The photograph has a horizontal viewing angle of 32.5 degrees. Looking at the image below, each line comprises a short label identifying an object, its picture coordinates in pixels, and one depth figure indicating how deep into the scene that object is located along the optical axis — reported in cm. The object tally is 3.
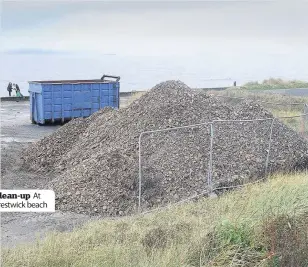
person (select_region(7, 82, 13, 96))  3284
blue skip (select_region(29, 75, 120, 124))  2228
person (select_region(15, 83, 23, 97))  3218
